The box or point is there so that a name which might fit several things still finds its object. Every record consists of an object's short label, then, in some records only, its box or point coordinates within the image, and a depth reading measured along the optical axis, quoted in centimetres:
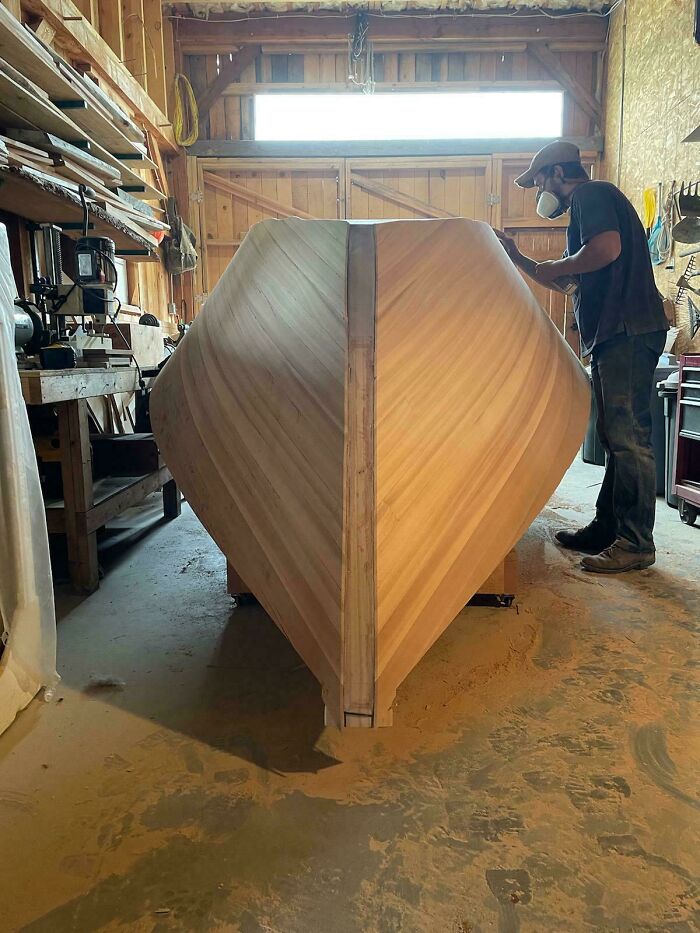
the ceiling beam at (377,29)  699
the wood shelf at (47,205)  274
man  250
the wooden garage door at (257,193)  724
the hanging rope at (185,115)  695
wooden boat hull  131
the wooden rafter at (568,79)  719
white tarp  155
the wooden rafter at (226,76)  712
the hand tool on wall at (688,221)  452
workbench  225
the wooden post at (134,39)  578
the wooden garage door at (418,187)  723
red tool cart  324
